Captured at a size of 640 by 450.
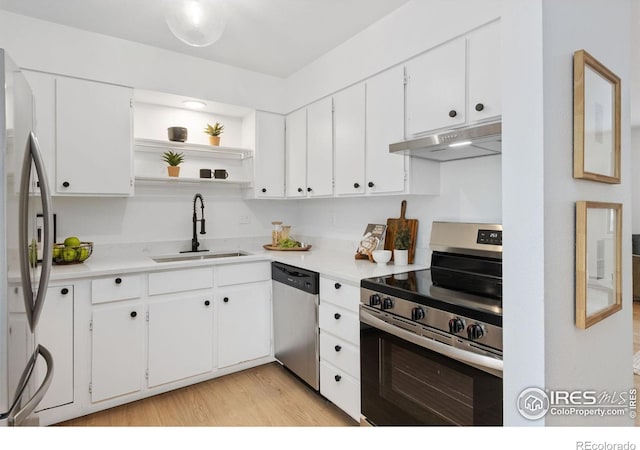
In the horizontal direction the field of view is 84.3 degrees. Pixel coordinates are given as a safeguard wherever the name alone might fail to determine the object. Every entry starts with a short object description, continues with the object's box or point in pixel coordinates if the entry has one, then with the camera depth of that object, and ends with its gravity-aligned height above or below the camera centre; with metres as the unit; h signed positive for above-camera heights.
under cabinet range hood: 1.58 +0.42
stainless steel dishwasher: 2.32 -0.68
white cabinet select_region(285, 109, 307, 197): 3.04 +0.64
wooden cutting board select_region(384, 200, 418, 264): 2.40 -0.03
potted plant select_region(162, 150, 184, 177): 2.80 +0.49
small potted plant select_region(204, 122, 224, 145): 3.02 +0.78
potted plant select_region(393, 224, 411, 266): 2.34 -0.14
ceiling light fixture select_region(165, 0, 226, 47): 1.70 +1.01
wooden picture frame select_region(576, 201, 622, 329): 1.13 -0.12
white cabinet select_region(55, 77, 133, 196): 2.30 +0.59
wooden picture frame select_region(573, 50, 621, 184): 1.12 +0.35
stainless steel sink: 2.83 -0.26
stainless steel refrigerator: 0.90 -0.06
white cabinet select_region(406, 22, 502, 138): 1.72 +0.75
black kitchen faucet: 3.02 -0.02
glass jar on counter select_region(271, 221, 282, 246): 3.32 -0.08
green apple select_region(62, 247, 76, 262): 2.27 -0.19
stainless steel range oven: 1.34 -0.48
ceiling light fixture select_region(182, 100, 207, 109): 2.86 +1.00
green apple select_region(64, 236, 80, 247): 2.31 -0.11
